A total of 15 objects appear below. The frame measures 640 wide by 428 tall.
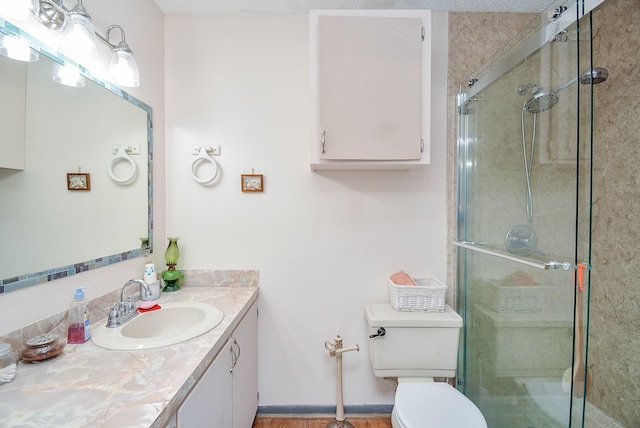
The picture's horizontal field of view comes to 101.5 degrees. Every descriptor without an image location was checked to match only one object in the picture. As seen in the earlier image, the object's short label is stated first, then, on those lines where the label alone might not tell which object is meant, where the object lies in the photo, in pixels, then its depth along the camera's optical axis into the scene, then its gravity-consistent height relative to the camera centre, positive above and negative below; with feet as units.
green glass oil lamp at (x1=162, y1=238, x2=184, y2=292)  4.90 -1.21
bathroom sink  3.03 -1.61
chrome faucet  3.53 -1.45
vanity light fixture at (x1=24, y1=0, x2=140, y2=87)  2.92 +2.12
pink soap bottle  3.08 -1.36
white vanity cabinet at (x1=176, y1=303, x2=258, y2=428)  2.65 -2.30
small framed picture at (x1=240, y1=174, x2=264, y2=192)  5.19 +0.51
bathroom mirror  2.72 +0.39
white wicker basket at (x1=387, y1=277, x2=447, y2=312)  4.69 -1.61
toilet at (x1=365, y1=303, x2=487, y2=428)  4.50 -2.38
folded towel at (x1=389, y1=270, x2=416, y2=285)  4.91 -1.34
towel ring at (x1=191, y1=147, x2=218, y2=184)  5.14 +0.84
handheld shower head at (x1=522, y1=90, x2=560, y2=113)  3.56 +1.55
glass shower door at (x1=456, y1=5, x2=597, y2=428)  3.19 -0.34
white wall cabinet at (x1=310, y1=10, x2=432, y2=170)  4.24 +2.06
